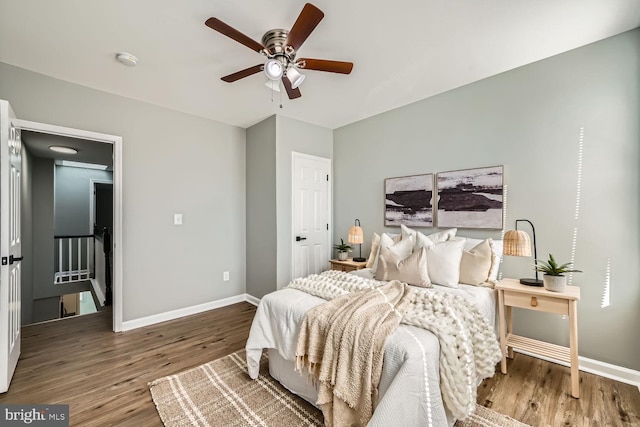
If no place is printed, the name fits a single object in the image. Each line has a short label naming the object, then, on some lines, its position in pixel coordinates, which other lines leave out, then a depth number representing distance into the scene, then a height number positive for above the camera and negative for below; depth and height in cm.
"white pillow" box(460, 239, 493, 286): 243 -48
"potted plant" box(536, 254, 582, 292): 204 -49
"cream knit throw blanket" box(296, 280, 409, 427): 142 -80
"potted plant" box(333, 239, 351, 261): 384 -59
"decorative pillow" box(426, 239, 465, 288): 243 -47
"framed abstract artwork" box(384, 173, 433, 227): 326 +12
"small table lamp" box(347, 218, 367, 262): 353 -33
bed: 125 -82
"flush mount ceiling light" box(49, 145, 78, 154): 424 +91
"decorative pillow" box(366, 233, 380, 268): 326 -49
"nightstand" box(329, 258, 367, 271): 349 -72
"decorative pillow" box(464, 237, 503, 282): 249 -37
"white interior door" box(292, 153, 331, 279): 388 -7
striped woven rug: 171 -134
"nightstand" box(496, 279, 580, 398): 195 -74
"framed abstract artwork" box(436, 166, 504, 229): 273 +14
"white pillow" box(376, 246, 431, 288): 244 -53
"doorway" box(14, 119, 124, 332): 307 -26
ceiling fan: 172 +109
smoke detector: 235 +130
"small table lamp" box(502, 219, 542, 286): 221 -28
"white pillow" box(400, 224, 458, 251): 276 -28
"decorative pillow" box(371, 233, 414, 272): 269 -36
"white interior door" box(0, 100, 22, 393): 195 -28
